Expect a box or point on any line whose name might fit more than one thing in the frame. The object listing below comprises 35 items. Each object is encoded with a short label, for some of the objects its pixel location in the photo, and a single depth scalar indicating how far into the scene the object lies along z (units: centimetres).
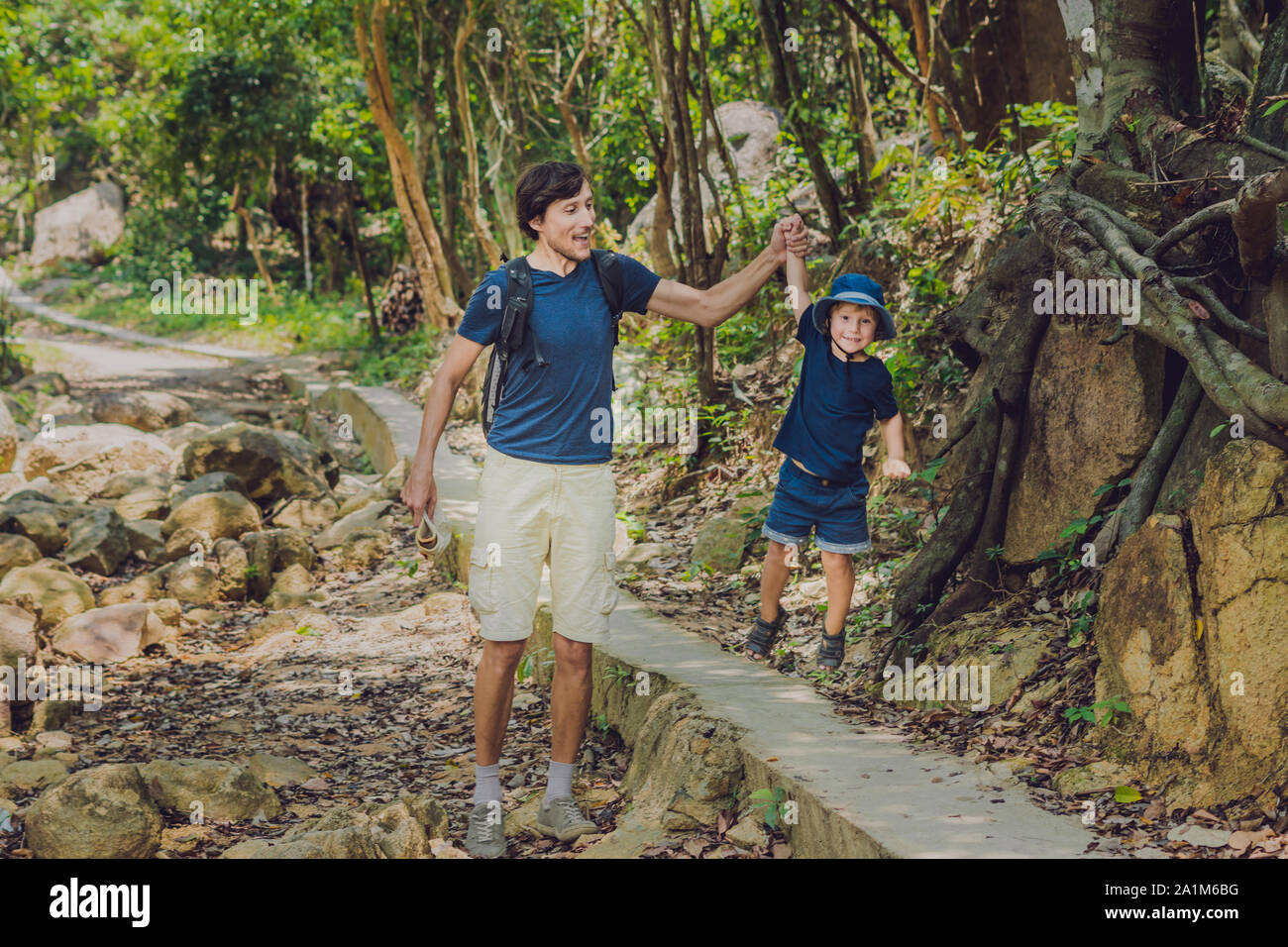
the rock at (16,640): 634
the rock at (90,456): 1143
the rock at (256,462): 1105
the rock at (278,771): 516
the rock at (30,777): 502
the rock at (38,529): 873
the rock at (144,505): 1052
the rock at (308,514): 1077
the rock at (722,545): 711
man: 389
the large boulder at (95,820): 414
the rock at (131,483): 1102
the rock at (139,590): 830
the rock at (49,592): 755
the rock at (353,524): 1000
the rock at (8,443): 1162
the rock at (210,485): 1024
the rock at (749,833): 386
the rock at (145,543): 938
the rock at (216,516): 962
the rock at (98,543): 880
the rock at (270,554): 882
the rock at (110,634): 718
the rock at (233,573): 870
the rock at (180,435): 1362
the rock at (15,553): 814
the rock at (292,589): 864
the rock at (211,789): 466
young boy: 484
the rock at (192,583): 854
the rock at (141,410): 1462
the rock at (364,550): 960
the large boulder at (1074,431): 451
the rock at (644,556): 745
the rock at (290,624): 793
